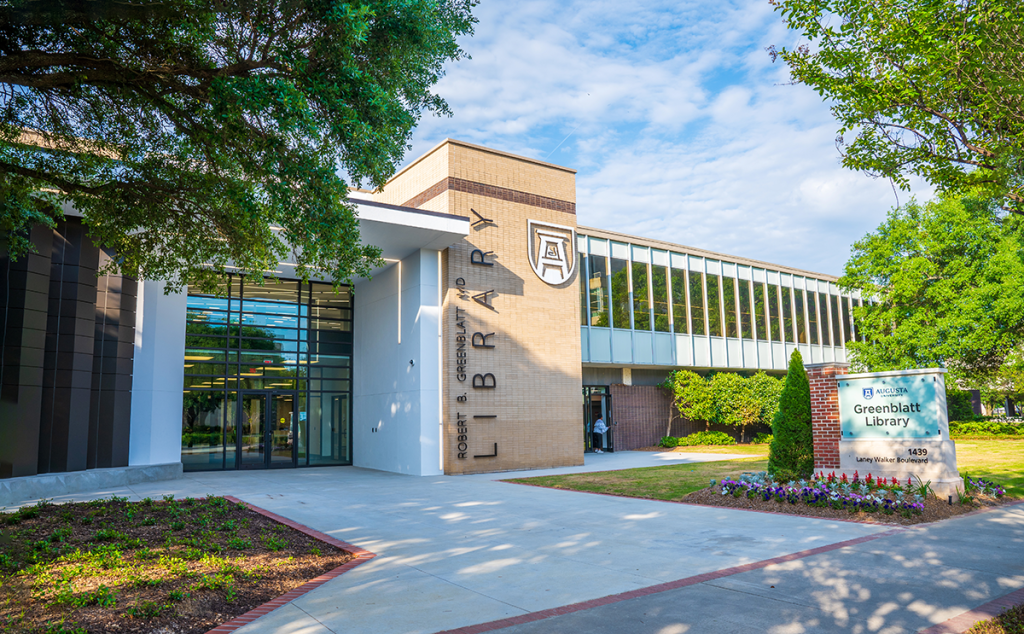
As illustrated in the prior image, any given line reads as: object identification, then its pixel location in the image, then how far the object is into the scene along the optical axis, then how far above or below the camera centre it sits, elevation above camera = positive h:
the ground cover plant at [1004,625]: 4.78 -1.78
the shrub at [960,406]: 34.84 -0.92
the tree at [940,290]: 27.86 +4.52
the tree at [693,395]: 28.67 -0.08
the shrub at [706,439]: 29.42 -2.13
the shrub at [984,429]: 30.91 -1.99
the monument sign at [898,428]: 10.62 -0.65
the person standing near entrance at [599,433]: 27.09 -1.63
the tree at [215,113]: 7.29 +3.80
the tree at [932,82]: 6.30 +3.29
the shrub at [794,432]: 12.18 -0.76
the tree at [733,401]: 28.89 -0.39
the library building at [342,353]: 14.23 +1.30
